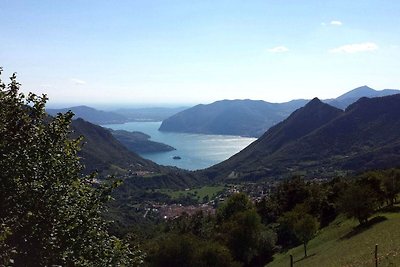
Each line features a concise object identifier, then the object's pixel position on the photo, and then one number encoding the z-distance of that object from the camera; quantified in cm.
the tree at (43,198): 1245
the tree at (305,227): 4991
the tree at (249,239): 6109
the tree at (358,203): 4859
